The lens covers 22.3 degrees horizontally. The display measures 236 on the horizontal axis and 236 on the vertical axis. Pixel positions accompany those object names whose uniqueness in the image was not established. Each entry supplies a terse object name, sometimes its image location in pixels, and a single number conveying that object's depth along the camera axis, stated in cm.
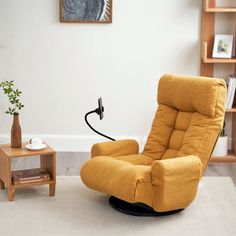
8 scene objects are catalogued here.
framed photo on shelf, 559
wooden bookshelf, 546
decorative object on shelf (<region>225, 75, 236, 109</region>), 550
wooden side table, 439
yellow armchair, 397
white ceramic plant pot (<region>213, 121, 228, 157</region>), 561
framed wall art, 563
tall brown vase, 455
